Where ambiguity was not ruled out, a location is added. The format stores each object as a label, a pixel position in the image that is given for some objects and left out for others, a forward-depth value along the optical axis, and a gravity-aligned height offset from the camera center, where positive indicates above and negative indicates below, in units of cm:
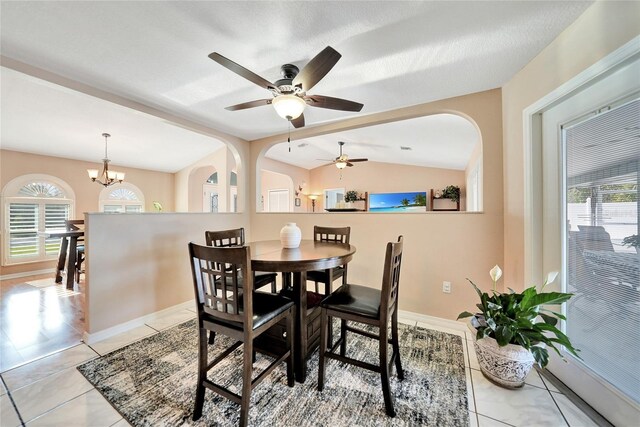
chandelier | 418 +72
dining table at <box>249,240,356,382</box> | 150 -34
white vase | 202 -20
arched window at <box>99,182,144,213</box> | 546 +38
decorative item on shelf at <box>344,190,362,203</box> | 749 +53
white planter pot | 156 -100
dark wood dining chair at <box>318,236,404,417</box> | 142 -63
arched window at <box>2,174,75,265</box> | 429 +1
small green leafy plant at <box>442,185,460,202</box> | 627 +54
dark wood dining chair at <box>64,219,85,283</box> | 378 -58
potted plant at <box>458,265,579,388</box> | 149 -79
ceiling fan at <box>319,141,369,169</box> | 544 +121
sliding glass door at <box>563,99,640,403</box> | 126 -18
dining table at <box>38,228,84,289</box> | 343 -59
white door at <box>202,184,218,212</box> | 667 +47
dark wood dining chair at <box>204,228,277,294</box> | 228 -30
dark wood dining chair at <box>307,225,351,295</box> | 209 -55
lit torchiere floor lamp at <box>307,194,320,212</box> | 834 +51
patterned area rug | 139 -119
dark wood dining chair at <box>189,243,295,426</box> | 128 -61
